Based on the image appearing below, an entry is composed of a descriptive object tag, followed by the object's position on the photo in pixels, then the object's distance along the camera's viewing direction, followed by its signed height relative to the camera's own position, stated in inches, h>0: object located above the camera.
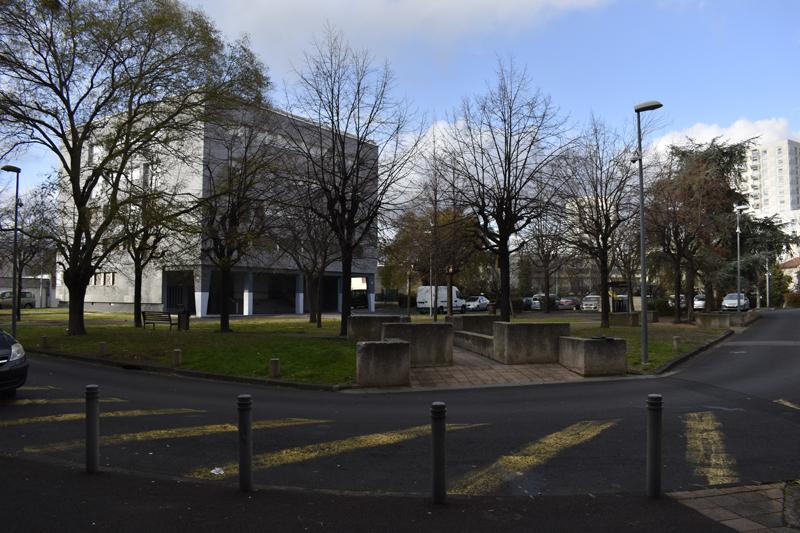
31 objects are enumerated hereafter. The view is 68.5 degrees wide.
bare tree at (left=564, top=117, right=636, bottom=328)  1047.0 +168.9
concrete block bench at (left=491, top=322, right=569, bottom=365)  627.5 -56.8
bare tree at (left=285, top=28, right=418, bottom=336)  816.9 +164.3
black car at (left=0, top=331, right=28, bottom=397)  394.9 -52.3
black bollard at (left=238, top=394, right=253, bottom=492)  209.0 -55.4
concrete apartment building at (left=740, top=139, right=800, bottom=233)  5428.2 +1072.3
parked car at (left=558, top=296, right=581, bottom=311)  2444.6 -55.5
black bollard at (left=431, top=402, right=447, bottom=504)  190.7 -47.9
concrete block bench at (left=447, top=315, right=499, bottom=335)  916.0 -52.7
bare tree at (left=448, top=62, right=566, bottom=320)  831.1 +152.3
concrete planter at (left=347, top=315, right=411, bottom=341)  836.0 -54.6
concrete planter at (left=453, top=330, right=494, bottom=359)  689.3 -67.3
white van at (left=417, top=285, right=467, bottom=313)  2048.5 -39.5
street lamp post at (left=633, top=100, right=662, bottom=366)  629.9 +117.5
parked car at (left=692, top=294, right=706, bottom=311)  2240.4 -49.9
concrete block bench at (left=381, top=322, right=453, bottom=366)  621.3 -54.3
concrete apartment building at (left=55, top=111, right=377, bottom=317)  1780.3 +6.3
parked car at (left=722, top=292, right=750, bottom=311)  1868.8 -40.8
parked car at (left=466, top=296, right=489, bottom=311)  2162.9 -49.5
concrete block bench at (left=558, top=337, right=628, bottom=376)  578.9 -66.3
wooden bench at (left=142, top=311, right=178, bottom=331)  1055.0 -50.7
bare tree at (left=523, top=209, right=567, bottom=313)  967.6 +113.4
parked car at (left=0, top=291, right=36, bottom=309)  2325.7 -41.9
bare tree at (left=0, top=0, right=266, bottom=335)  781.3 +298.2
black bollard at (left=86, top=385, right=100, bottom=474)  231.6 -55.4
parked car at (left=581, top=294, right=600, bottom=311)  2177.7 -49.3
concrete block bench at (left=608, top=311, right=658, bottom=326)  1181.7 -60.6
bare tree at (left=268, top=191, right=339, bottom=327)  1047.0 +103.4
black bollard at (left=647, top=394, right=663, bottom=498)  198.5 -53.1
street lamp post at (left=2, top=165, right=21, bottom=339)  966.3 +201.0
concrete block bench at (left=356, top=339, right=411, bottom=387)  516.4 -65.3
